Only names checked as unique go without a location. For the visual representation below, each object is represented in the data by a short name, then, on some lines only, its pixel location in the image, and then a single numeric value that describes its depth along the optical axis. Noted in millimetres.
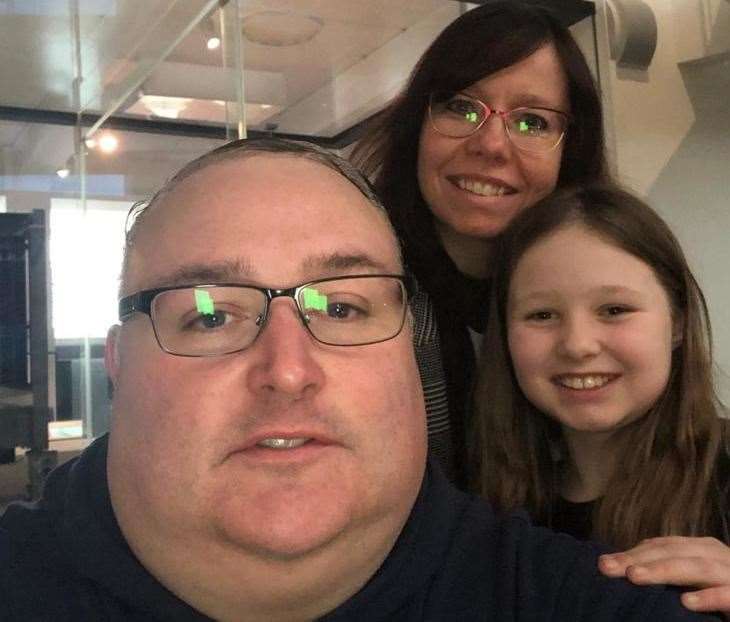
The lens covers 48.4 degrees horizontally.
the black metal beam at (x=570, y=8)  2424
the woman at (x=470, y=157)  1320
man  739
